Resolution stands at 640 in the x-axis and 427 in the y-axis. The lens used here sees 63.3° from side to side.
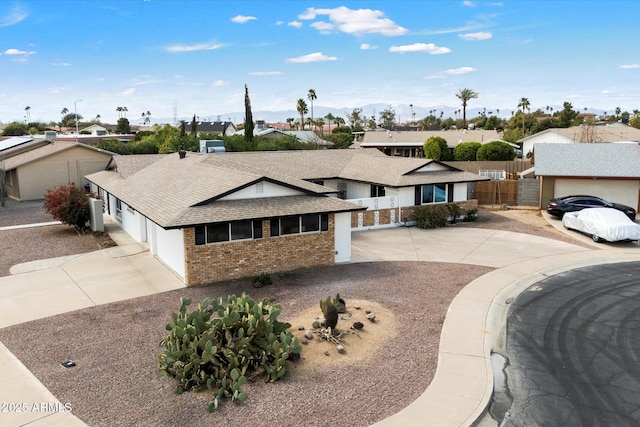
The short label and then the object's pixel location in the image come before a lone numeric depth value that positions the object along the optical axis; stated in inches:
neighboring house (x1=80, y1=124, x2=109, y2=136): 3014.3
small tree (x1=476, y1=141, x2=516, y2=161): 1824.6
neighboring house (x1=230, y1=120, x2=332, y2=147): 2878.9
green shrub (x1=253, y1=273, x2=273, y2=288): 686.8
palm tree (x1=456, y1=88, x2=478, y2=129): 4451.3
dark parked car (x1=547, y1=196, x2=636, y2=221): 1156.5
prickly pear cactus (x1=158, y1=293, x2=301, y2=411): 414.6
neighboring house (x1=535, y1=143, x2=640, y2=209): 1273.4
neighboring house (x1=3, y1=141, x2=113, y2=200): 1590.8
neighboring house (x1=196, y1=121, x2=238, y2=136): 4367.6
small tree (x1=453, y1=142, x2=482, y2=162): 1979.6
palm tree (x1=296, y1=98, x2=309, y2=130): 4803.2
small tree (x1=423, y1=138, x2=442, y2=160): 2114.9
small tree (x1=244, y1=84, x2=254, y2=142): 2225.6
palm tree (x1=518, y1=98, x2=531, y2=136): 4645.7
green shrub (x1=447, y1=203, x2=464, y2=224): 1173.1
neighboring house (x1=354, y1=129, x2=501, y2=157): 2819.9
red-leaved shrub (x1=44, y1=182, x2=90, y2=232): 1060.5
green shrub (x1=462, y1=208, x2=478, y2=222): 1195.9
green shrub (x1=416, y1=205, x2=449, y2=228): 1113.4
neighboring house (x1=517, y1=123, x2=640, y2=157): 2448.3
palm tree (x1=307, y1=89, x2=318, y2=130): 5178.2
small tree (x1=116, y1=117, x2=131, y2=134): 4292.6
